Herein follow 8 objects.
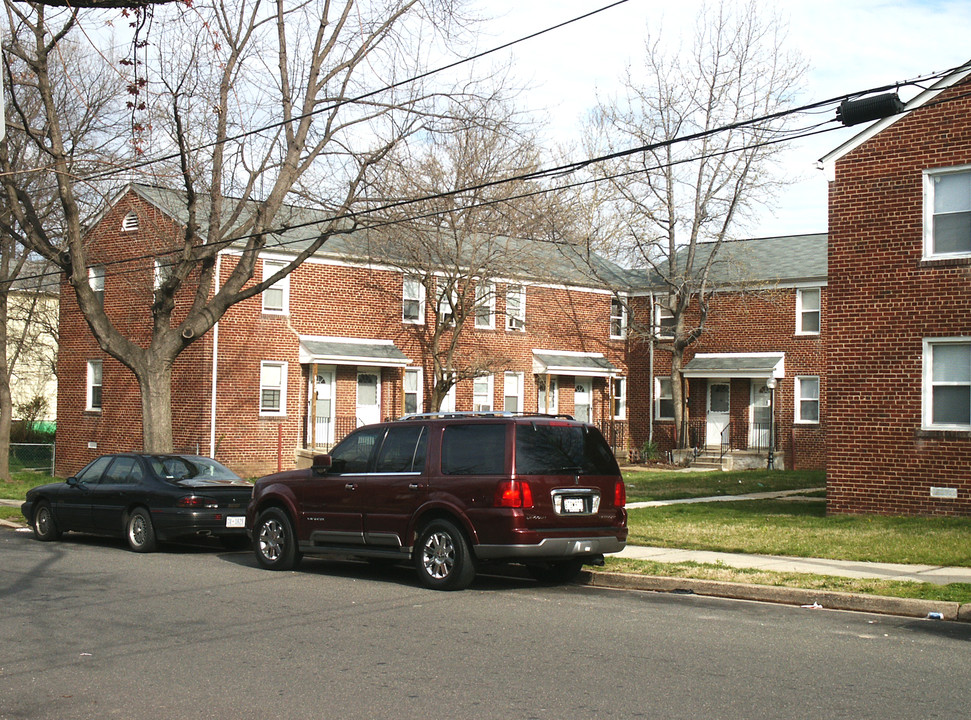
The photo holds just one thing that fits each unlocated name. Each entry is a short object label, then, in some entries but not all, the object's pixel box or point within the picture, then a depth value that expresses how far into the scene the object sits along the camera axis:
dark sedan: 15.80
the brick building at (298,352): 29.91
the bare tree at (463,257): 28.94
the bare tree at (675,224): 33.19
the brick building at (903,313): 18.06
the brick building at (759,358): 33.97
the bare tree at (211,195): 20.16
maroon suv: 11.66
